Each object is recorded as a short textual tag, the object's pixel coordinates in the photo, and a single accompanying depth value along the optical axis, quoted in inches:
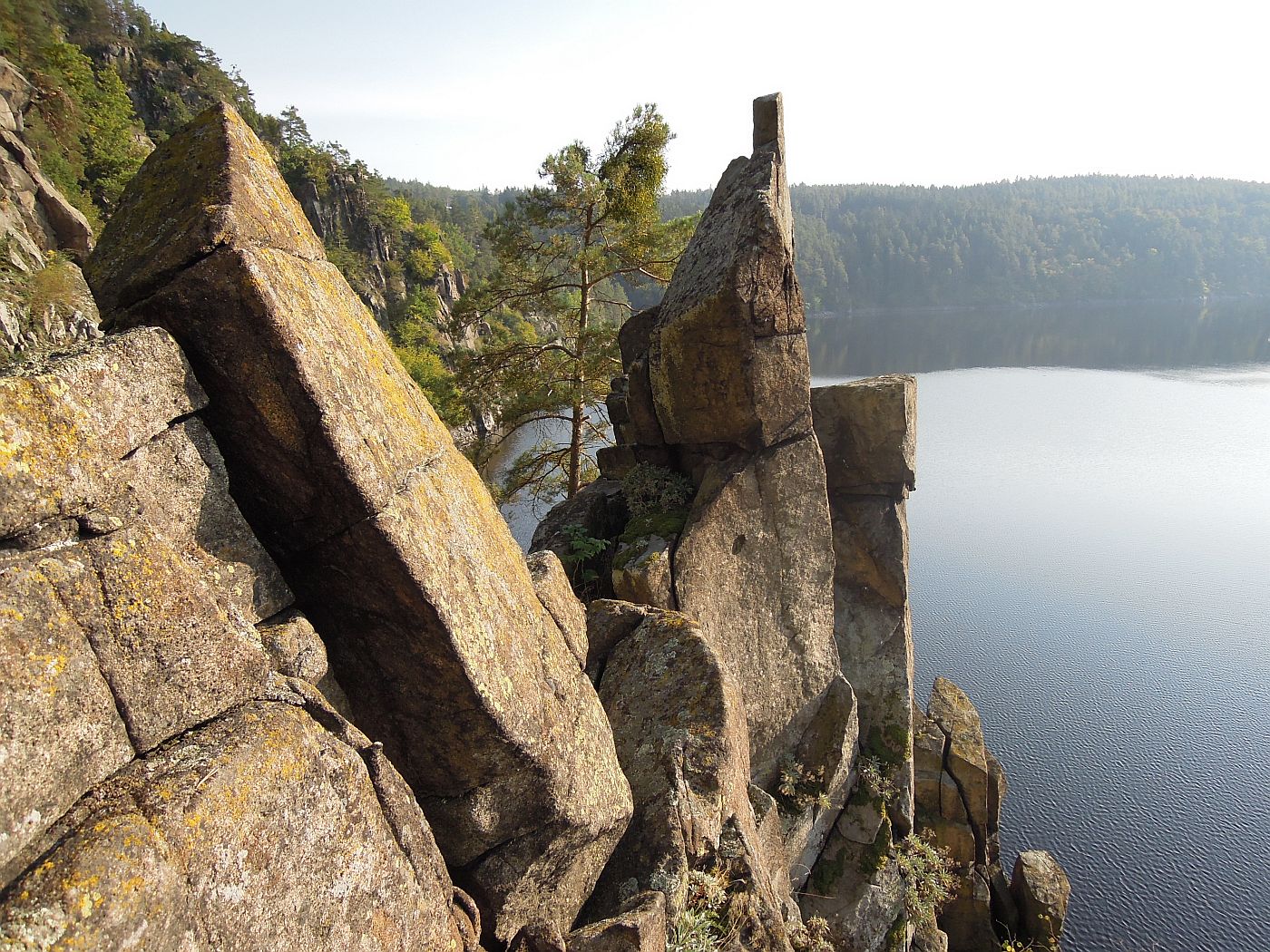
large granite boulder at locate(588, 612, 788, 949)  252.8
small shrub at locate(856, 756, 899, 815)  449.0
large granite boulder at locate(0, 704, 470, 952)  111.3
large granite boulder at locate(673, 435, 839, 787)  390.6
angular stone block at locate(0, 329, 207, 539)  125.6
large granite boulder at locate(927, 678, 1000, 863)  602.9
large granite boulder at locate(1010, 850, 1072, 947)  600.4
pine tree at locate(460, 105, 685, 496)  734.5
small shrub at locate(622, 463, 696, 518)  430.3
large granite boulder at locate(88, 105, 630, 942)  169.3
